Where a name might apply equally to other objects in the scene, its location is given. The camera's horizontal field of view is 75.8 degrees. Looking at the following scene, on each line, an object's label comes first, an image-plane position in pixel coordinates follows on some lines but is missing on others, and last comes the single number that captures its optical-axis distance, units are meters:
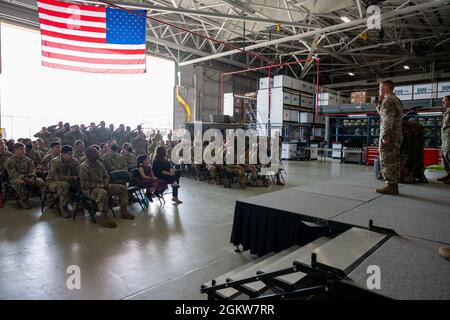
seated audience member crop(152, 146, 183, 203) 6.22
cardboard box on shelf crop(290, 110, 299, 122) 16.98
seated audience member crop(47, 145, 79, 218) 5.25
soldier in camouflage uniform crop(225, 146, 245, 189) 8.15
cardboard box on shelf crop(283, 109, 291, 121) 16.33
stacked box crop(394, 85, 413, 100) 13.59
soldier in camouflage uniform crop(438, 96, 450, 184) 5.41
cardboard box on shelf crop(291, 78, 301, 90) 17.20
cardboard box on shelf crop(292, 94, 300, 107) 17.11
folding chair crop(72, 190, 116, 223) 4.95
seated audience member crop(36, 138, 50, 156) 8.26
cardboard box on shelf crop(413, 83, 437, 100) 12.84
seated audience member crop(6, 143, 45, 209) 5.71
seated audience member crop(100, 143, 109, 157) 6.64
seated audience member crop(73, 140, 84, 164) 6.68
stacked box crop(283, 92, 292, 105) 16.30
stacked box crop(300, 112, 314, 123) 17.44
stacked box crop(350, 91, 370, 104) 14.70
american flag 7.22
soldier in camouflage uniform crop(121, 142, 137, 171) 6.91
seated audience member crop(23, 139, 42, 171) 7.08
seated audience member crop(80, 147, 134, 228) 4.85
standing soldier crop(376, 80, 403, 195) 4.05
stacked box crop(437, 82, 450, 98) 12.52
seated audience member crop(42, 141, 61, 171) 6.04
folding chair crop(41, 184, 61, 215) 5.39
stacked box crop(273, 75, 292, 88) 16.38
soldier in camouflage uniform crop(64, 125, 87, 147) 8.83
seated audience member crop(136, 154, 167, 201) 5.98
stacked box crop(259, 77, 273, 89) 16.86
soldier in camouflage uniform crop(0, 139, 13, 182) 6.00
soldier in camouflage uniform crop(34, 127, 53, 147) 9.04
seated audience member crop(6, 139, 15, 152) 7.47
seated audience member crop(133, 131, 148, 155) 9.58
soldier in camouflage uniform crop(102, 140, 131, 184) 6.27
